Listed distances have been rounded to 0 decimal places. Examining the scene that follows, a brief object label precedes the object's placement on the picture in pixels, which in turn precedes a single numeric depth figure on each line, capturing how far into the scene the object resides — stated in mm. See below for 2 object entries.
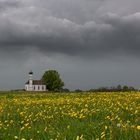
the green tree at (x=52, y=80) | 110892
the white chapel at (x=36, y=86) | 121444
